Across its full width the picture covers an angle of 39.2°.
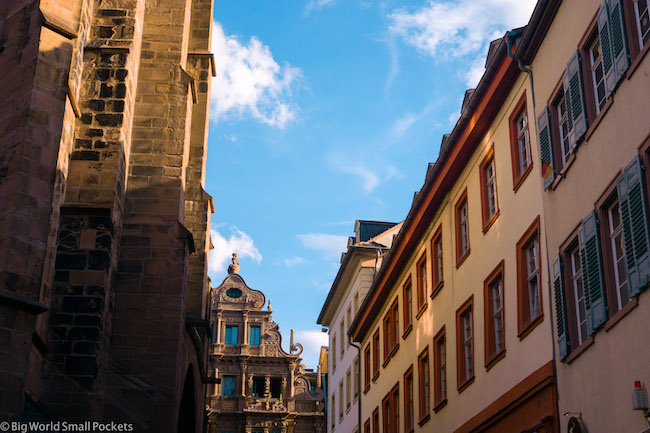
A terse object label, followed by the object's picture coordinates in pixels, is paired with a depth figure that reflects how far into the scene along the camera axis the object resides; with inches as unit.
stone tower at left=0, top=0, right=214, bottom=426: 438.9
